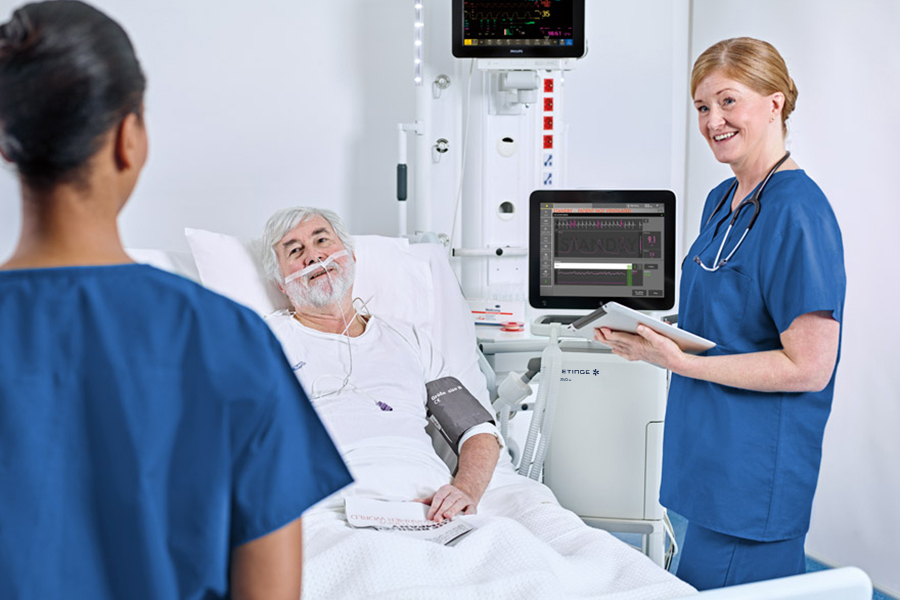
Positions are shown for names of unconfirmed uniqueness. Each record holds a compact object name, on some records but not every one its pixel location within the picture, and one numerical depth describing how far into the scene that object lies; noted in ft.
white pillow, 7.20
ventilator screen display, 6.40
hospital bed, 3.65
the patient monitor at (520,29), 7.46
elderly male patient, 5.49
